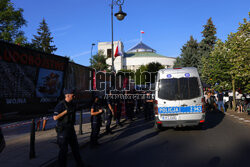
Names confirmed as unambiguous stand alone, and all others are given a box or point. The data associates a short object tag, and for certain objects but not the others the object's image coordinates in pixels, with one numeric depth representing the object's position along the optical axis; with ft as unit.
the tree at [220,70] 66.74
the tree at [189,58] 156.56
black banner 16.56
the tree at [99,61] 153.60
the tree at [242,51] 45.75
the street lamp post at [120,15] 43.39
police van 27.50
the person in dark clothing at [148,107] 43.09
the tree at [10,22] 83.98
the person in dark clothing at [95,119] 21.94
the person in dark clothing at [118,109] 35.99
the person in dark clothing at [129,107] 42.88
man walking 14.34
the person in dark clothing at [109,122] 29.52
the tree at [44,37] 152.33
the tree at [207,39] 156.95
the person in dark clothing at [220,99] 56.75
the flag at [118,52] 71.11
